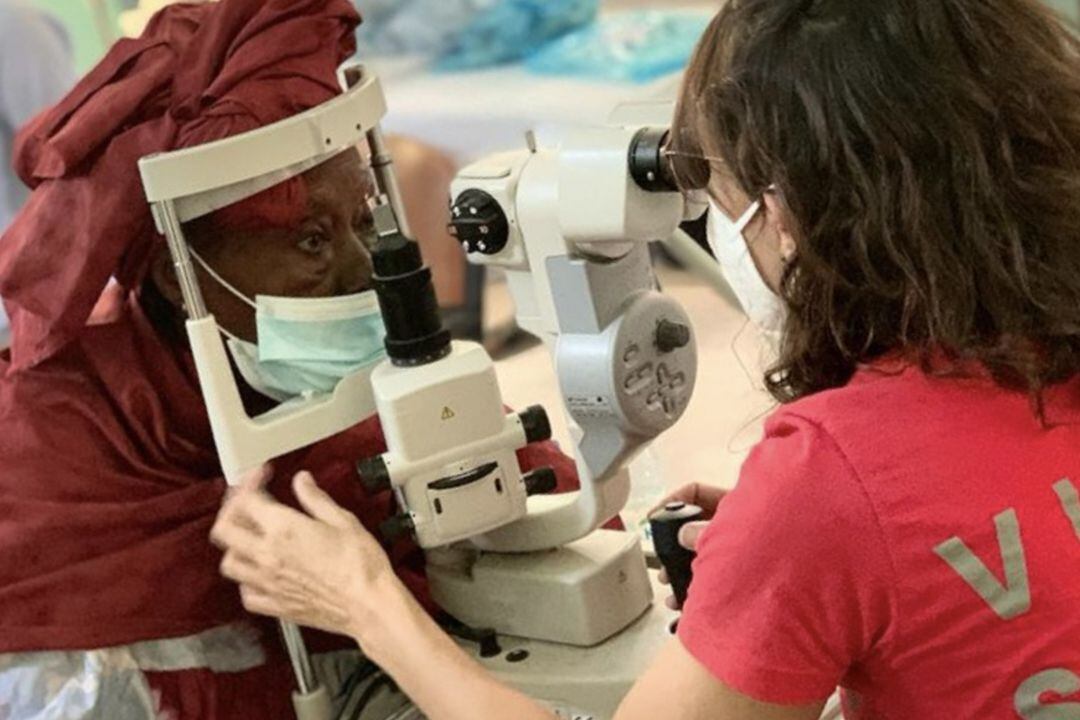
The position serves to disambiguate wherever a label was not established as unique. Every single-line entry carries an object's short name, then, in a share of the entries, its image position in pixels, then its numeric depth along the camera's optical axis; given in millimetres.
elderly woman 1189
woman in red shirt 912
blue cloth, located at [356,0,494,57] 3559
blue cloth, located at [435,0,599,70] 3506
